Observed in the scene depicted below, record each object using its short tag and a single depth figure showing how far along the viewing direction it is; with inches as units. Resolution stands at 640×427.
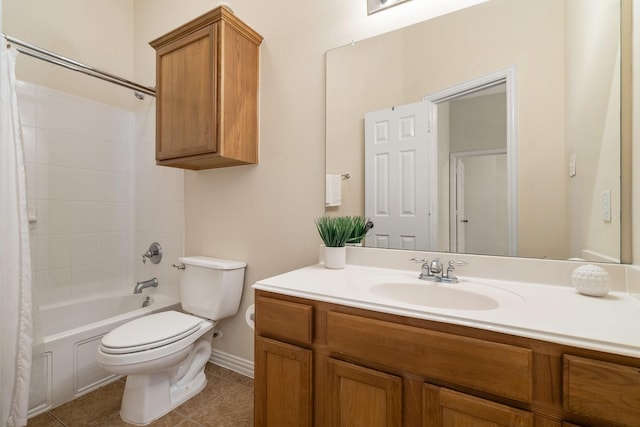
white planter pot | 52.6
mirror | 39.0
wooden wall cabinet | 59.4
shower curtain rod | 56.5
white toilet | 51.5
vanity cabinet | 24.0
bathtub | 57.4
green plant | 51.8
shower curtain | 48.4
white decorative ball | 34.5
